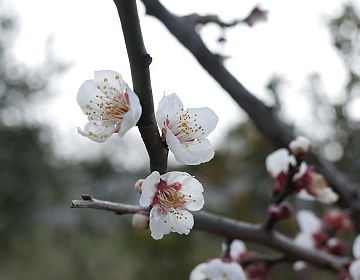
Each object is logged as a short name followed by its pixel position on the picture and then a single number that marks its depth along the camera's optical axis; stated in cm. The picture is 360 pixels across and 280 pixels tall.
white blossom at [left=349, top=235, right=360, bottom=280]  56
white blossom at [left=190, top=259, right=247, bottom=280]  54
